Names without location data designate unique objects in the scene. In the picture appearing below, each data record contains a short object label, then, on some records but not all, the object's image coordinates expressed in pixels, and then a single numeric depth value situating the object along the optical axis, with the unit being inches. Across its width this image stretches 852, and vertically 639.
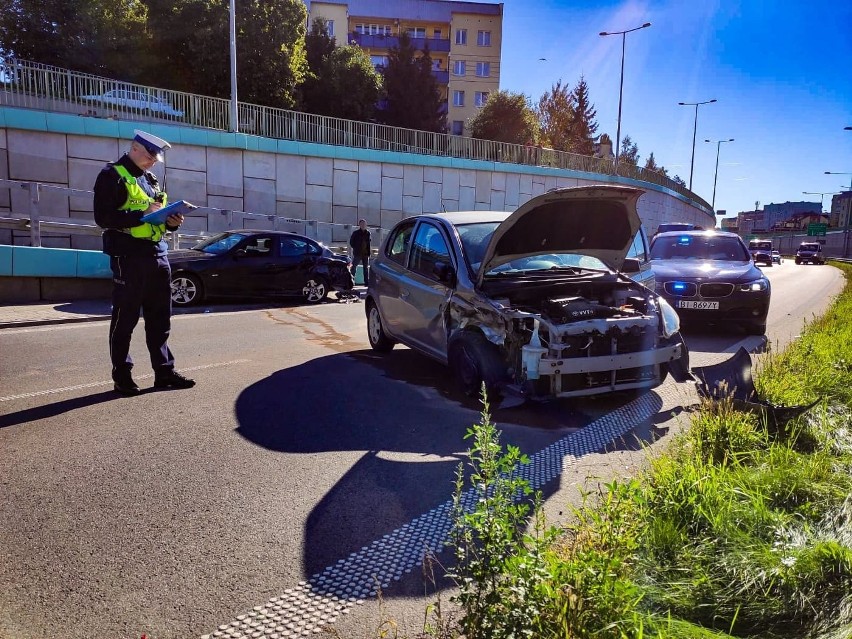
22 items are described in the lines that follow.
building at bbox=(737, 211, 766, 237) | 6391.2
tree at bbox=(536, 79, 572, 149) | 1967.3
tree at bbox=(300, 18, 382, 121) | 1346.0
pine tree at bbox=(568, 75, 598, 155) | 1957.4
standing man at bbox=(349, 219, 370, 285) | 653.9
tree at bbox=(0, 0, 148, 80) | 1011.3
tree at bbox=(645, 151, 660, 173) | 2718.5
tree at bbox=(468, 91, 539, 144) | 1662.2
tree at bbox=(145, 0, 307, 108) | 1066.1
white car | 714.8
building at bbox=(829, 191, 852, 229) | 3994.8
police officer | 203.0
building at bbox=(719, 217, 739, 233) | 5512.8
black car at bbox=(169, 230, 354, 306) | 473.1
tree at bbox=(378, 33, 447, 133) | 1536.7
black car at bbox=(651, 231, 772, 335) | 370.3
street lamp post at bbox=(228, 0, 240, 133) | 796.5
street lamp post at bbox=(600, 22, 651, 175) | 1439.5
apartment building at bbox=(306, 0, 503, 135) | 2145.7
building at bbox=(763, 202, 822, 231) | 5565.9
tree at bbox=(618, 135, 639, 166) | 2406.5
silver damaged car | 201.3
